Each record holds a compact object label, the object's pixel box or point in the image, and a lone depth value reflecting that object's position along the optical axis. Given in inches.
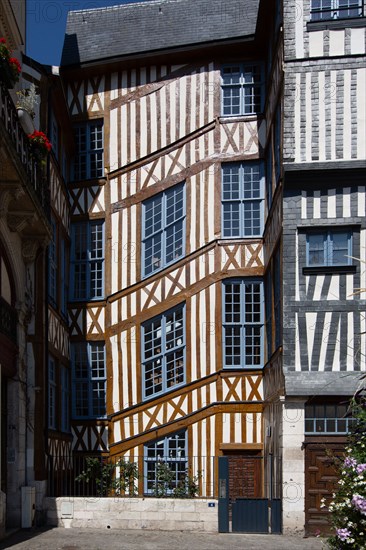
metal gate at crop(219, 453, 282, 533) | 556.7
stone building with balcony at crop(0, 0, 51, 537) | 519.5
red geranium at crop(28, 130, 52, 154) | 564.4
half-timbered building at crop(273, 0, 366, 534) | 543.8
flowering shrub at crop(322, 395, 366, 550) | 259.0
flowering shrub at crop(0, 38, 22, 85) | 466.9
